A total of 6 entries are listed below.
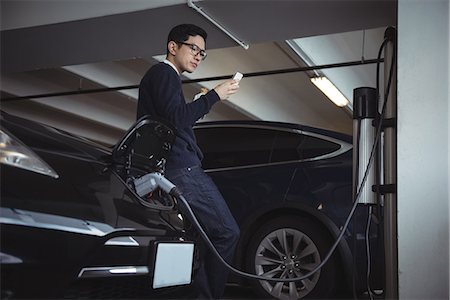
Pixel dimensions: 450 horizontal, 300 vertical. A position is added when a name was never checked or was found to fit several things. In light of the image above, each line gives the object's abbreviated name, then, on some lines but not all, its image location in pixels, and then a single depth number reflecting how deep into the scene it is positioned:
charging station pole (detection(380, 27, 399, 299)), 2.83
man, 2.44
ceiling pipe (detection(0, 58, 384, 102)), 5.60
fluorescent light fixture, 7.45
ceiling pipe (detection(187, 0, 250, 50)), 3.70
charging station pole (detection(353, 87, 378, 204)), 3.04
